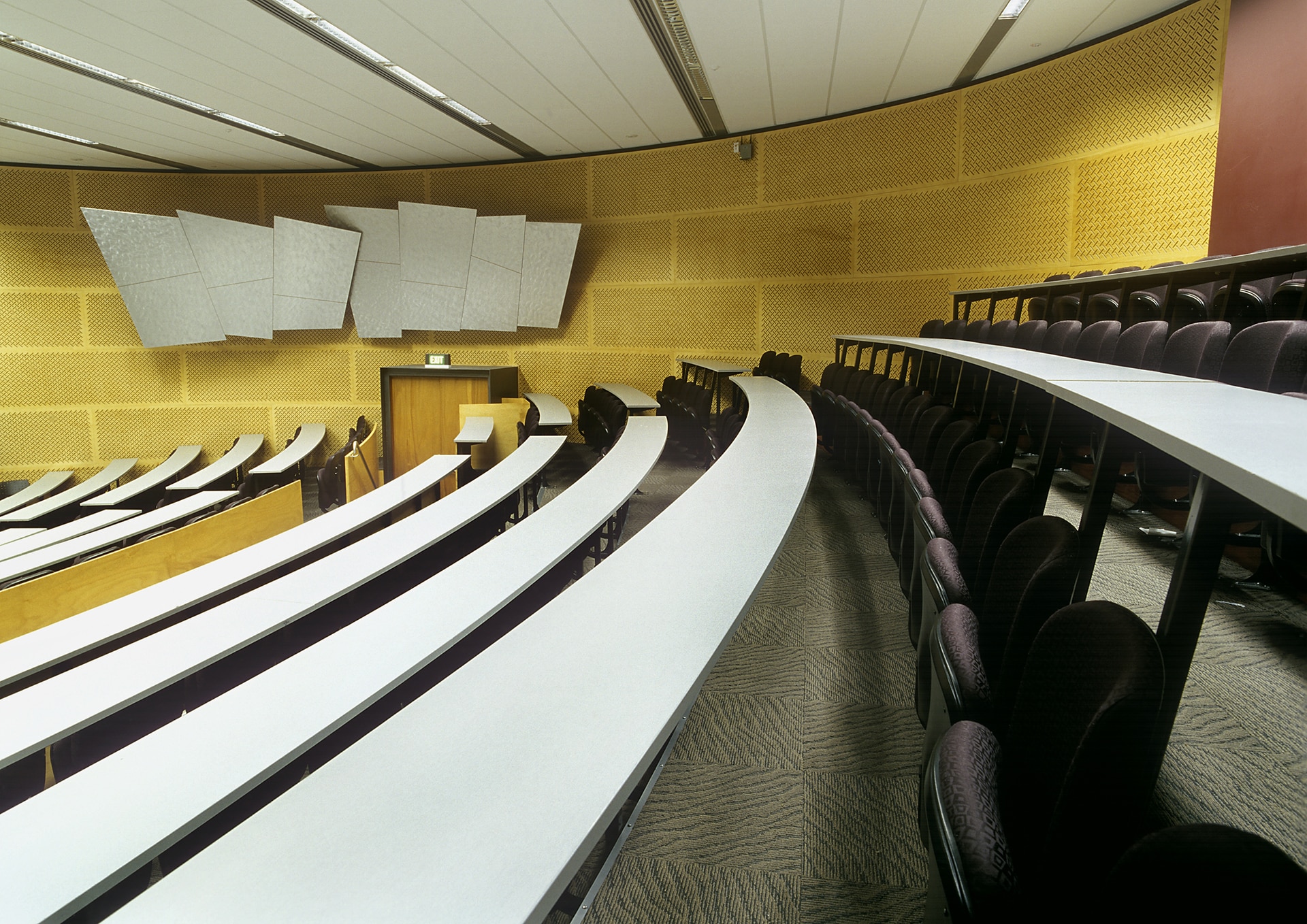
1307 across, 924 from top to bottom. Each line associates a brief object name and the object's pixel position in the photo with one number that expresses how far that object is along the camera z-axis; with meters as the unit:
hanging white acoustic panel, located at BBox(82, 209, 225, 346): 5.86
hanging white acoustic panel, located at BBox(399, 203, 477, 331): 6.14
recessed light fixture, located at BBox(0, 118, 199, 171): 4.97
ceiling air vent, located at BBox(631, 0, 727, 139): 3.33
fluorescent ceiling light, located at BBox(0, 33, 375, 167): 3.72
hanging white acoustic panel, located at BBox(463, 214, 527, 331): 6.04
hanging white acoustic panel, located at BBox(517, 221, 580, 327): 5.92
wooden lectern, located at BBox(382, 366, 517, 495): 5.89
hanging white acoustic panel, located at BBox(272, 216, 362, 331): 6.15
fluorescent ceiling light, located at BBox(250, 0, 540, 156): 3.31
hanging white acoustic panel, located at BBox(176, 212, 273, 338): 6.13
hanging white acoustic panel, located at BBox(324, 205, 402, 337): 6.21
